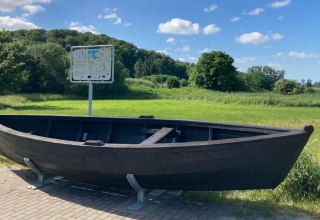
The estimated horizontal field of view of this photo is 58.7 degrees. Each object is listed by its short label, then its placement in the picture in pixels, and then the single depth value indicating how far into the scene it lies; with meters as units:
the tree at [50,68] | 46.80
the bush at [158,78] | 81.67
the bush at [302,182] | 4.45
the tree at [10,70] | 24.14
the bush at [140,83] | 63.23
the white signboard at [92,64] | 7.11
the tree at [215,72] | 67.26
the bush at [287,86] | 64.76
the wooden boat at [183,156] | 3.45
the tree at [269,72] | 90.41
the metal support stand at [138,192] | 3.85
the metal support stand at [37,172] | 4.66
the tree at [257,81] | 82.66
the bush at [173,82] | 70.69
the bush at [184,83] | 78.76
